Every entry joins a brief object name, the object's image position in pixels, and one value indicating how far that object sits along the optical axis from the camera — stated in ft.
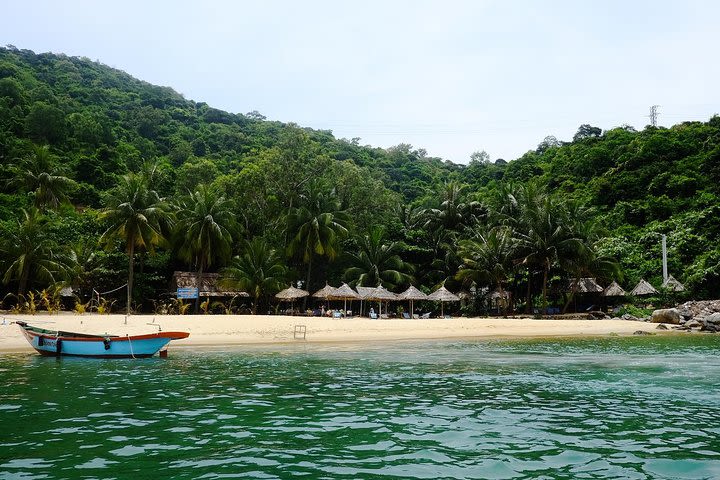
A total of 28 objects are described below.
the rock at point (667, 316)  100.83
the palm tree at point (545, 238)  121.08
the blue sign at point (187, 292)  114.28
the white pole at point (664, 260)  121.19
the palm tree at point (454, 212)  153.17
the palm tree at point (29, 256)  105.29
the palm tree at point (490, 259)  126.21
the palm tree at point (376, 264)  137.69
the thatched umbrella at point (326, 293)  119.24
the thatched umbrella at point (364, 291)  120.31
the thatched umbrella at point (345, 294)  117.70
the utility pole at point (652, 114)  252.89
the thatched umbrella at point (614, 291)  121.90
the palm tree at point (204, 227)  123.75
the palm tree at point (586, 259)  119.14
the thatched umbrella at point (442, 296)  124.46
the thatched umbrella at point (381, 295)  121.19
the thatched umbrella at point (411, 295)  124.16
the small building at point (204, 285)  125.18
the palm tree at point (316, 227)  131.85
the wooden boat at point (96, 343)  55.36
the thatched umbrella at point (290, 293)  121.19
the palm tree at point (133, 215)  110.42
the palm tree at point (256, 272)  122.11
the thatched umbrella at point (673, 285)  117.03
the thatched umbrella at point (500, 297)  129.39
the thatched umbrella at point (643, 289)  118.01
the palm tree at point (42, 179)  142.00
